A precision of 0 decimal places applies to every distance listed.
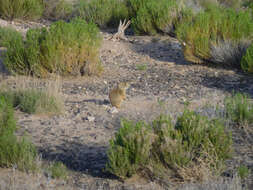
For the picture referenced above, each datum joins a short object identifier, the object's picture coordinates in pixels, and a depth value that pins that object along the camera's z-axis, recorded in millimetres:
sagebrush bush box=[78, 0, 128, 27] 25516
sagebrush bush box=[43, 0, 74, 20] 28062
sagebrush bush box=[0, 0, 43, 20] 24875
